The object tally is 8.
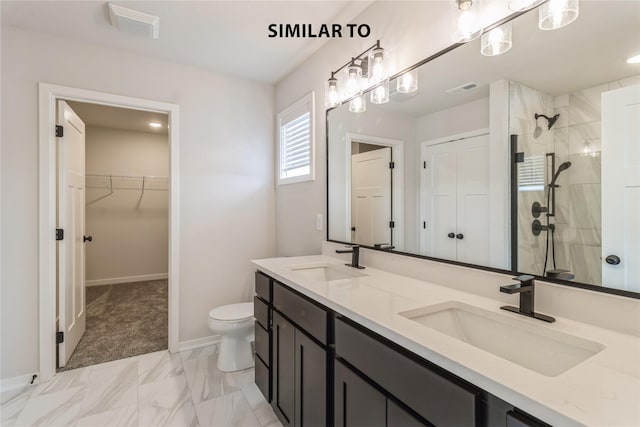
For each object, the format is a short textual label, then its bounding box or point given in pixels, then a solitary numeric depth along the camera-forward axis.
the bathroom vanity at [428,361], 0.60
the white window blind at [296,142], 2.52
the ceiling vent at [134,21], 1.93
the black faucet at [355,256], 1.86
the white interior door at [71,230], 2.31
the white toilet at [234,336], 2.29
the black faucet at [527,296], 0.97
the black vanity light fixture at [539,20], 1.00
